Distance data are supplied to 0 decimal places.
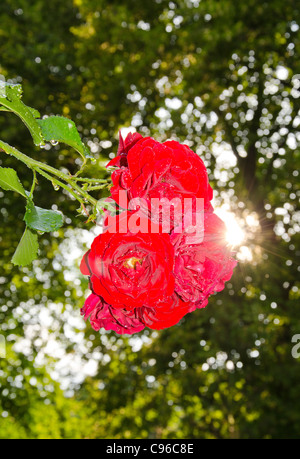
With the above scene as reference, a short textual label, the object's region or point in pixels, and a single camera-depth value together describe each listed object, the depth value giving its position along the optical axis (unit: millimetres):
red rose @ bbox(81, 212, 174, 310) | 441
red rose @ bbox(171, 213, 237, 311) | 454
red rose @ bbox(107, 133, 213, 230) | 456
